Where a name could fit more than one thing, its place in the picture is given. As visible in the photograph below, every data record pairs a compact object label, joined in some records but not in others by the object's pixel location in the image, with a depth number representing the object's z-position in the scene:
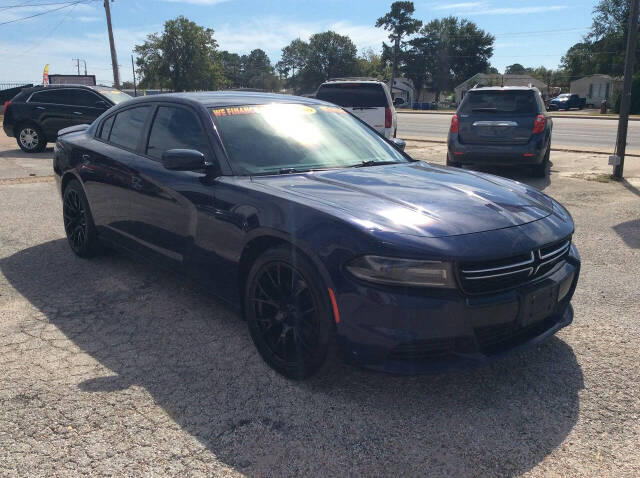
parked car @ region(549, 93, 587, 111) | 56.84
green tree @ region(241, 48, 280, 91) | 125.50
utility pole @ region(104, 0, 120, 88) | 31.53
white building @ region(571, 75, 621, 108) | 74.19
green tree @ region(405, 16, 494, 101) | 105.25
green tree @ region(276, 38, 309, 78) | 123.72
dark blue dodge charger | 2.67
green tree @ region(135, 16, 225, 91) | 62.44
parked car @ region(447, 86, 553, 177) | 9.91
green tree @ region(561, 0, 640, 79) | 75.12
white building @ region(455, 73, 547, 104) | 80.75
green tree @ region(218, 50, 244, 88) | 137.88
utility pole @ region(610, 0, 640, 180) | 9.77
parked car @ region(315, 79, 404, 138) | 12.50
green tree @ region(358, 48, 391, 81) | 109.66
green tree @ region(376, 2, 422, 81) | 103.62
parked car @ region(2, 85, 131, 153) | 14.42
